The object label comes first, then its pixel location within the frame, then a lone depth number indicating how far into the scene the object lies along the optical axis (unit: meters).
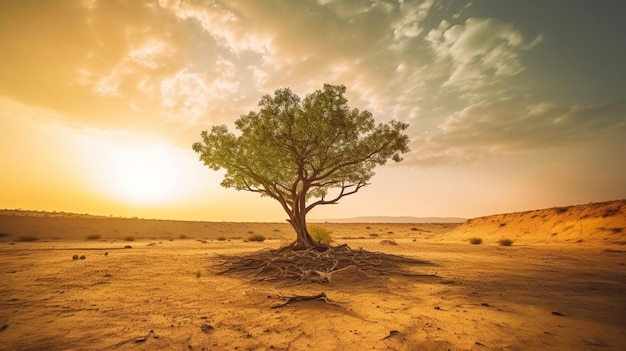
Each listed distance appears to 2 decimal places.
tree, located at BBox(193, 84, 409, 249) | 13.34
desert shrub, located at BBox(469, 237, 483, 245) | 27.53
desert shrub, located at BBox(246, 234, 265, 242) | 32.12
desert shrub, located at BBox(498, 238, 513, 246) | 23.53
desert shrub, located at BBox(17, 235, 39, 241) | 28.14
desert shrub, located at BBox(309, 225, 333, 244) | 22.47
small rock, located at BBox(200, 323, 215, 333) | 5.09
